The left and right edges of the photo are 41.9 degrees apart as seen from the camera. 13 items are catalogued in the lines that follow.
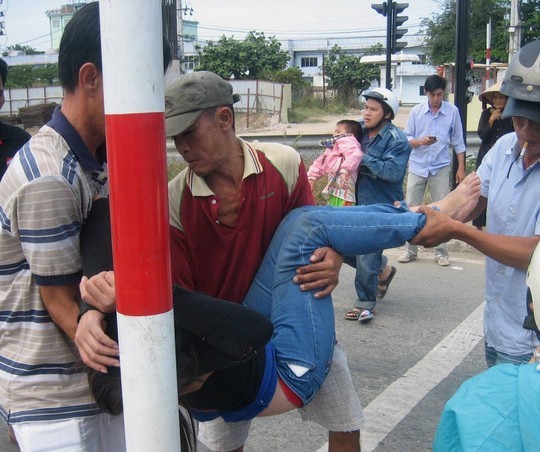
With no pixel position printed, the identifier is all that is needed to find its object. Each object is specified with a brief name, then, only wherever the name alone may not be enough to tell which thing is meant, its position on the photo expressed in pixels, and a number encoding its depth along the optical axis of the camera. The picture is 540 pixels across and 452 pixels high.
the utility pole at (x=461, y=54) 8.51
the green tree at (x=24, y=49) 86.34
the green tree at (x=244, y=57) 42.75
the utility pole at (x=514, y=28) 24.19
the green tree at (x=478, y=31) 42.53
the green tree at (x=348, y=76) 44.19
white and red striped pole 1.25
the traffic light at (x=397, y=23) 12.10
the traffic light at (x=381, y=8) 12.23
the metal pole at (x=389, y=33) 11.84
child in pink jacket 5.46
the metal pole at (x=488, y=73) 20.80
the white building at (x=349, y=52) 61.53
